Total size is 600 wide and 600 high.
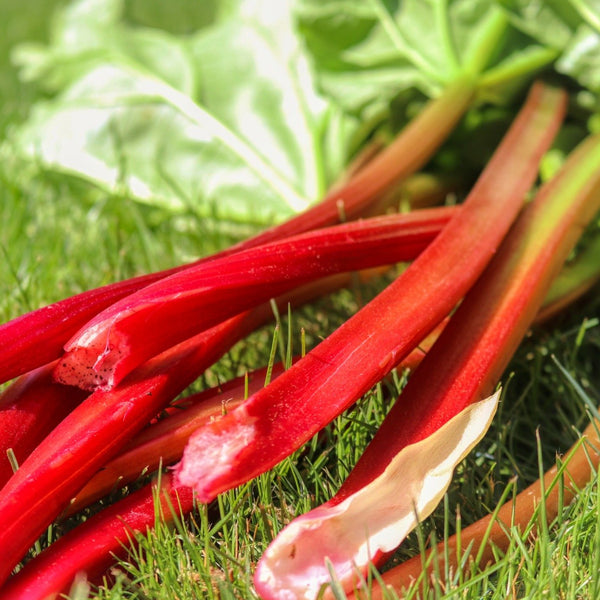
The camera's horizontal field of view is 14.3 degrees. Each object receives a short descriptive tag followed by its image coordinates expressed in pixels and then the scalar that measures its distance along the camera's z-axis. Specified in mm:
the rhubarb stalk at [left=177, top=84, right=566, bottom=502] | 1025
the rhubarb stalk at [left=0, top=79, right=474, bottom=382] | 1078
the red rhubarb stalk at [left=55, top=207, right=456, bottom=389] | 1067
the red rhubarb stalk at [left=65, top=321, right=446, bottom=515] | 1090
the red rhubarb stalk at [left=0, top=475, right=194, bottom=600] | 1032
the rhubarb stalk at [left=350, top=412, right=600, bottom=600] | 1038
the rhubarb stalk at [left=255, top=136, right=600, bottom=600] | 1021
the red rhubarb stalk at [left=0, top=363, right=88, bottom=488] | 1077
